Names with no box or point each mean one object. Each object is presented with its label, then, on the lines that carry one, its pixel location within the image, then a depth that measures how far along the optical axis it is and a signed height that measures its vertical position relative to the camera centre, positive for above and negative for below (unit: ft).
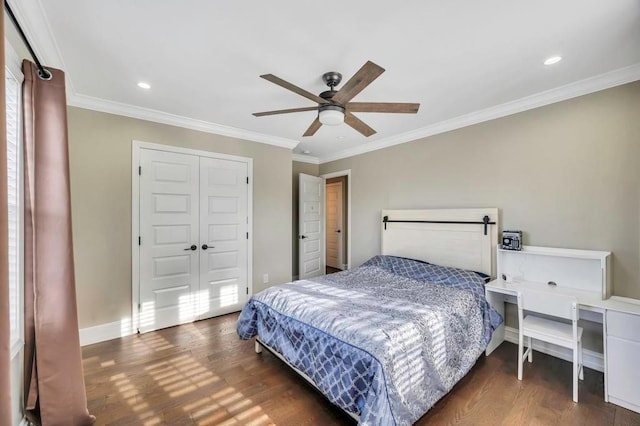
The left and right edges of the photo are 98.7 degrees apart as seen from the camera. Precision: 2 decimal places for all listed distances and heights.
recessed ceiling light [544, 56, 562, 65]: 6.82 +3.77
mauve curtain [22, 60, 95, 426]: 5.30 -0.99
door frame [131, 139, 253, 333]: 10.07 -0.48
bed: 5.31 -2.69
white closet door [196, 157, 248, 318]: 11.68 -1.10
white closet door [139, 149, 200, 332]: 10.36 -0.98
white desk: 6.23 -3.25
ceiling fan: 6.15 +2.69
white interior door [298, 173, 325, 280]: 16.12 -0.92
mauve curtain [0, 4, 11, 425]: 3.00 -0.84
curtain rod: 4.54 +3.20
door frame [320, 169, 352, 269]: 15.66 -0.23
